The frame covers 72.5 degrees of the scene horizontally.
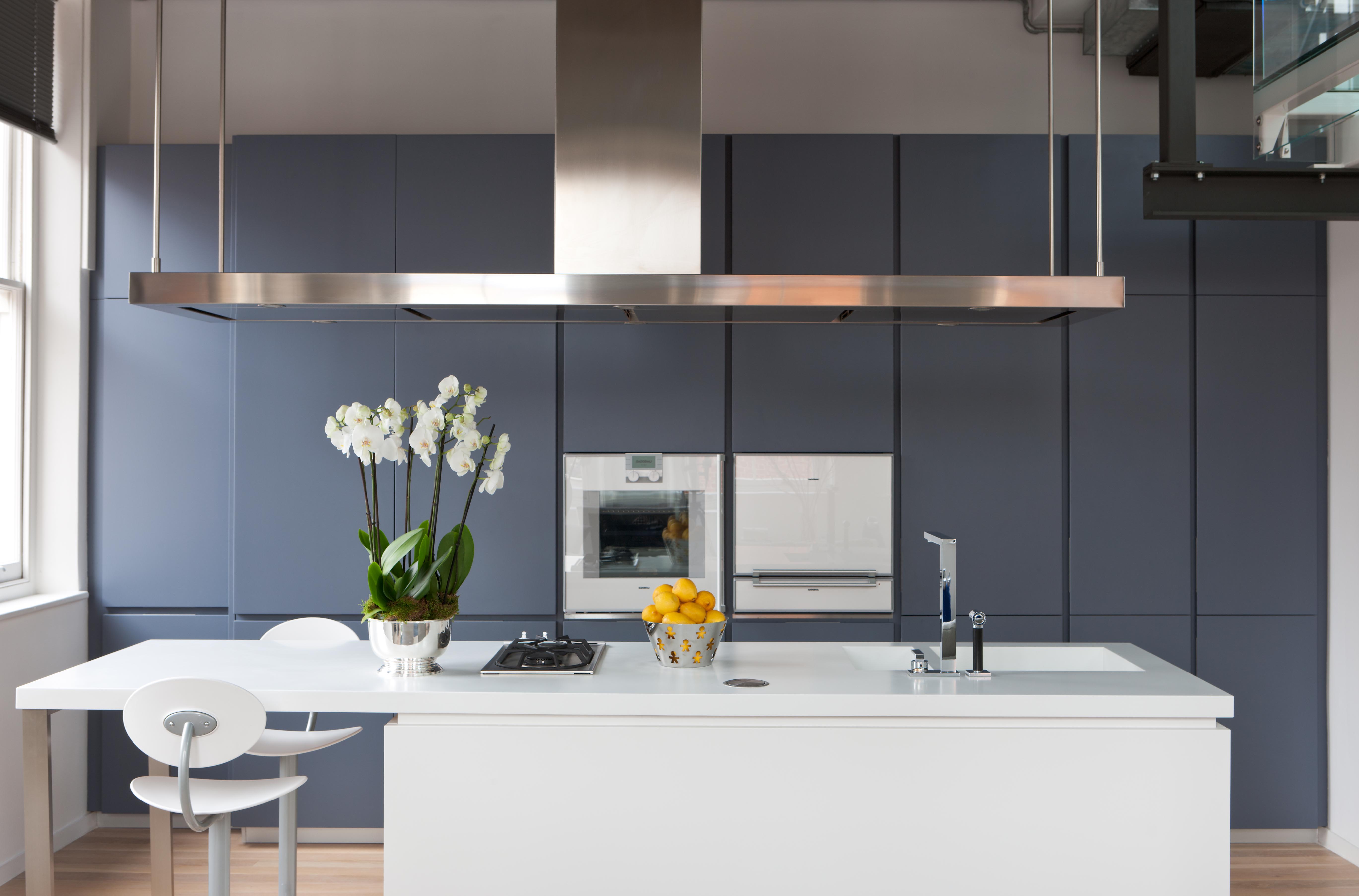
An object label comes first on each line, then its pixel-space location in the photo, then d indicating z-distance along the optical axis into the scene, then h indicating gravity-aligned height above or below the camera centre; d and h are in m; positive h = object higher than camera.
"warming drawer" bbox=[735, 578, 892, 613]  3.55 -0.53
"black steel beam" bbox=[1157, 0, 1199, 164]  2.46 +1.03
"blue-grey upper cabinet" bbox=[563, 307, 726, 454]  3.57 +0.23
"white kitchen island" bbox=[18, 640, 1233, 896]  2.29 -0.82
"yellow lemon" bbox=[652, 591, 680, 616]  2.52 -0.39
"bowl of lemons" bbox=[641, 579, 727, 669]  2.51 -0.45
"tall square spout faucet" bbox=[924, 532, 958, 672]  2.49 -0.40
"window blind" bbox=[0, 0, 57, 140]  3.36 +1.47
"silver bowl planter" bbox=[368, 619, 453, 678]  2.43 -0.49
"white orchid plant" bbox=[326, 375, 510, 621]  2.39 -0.06
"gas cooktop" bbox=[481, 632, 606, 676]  2.46 -0.55
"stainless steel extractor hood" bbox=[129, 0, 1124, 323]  2.67 +0.92
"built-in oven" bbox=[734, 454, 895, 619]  3.56 -0.29
